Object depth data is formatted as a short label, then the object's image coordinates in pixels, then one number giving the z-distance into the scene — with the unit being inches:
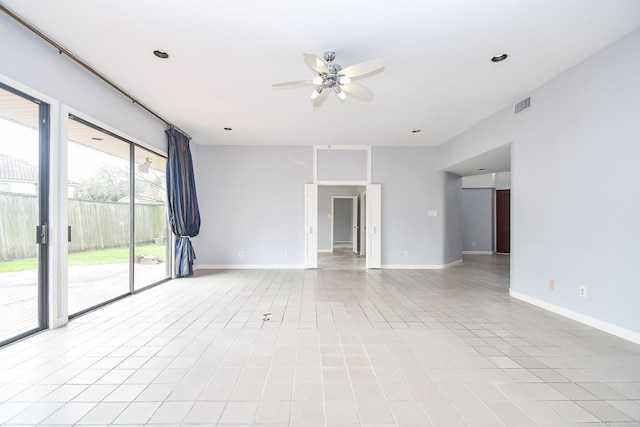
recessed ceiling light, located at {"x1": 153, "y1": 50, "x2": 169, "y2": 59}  115.4
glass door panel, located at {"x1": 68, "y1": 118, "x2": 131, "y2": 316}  129.6
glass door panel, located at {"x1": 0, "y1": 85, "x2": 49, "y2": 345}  97.7
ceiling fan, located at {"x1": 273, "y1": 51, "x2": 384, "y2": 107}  103.8
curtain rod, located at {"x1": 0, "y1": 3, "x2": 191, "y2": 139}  92.8
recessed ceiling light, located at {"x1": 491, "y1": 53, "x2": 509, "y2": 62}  118.0
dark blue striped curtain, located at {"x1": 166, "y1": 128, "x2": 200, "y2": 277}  206.2
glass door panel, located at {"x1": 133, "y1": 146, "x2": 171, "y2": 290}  178.1
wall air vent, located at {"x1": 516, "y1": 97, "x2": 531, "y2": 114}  154.8
